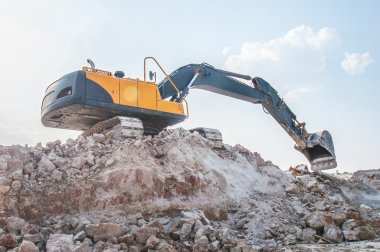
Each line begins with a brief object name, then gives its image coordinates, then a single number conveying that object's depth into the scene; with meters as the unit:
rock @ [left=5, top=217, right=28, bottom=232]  4.91
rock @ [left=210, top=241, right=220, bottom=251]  5.00
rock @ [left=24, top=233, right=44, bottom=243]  4.57
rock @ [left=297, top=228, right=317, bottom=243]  6.35
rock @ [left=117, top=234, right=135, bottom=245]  4.84
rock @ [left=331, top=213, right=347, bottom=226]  6.77
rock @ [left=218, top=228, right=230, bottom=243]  5.27
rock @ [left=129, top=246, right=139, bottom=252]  4.68
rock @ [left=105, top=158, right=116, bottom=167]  6.41
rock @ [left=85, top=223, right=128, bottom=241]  4.85
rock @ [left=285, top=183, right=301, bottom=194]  8.42
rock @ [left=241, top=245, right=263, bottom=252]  5.04
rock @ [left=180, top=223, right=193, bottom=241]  5.27
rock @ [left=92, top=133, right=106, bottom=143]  7.21
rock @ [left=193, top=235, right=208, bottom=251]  4.92
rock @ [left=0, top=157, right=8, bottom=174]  5.71
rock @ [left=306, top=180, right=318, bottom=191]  8.90
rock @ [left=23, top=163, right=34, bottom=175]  5.95
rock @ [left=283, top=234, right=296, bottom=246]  6.12
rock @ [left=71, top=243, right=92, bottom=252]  4.34
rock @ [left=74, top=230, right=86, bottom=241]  4.70
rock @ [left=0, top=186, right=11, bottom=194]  5.41
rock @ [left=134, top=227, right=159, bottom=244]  4.97
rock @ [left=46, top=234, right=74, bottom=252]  4.35
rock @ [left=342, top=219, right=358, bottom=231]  6.64
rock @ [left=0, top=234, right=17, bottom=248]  4.41
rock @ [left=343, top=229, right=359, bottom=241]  6.41
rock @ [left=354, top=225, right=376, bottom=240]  6.49
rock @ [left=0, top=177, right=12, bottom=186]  5.47
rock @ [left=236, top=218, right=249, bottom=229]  6.67
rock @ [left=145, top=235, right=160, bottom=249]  4.80
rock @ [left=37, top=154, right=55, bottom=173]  6.18
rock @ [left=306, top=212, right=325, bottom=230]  6.59
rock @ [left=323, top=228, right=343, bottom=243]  6.29
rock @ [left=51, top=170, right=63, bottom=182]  5.95
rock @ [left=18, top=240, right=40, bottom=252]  4.19
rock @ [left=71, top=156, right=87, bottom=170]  6.31
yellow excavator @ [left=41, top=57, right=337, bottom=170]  7.54
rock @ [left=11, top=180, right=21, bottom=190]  5.52
